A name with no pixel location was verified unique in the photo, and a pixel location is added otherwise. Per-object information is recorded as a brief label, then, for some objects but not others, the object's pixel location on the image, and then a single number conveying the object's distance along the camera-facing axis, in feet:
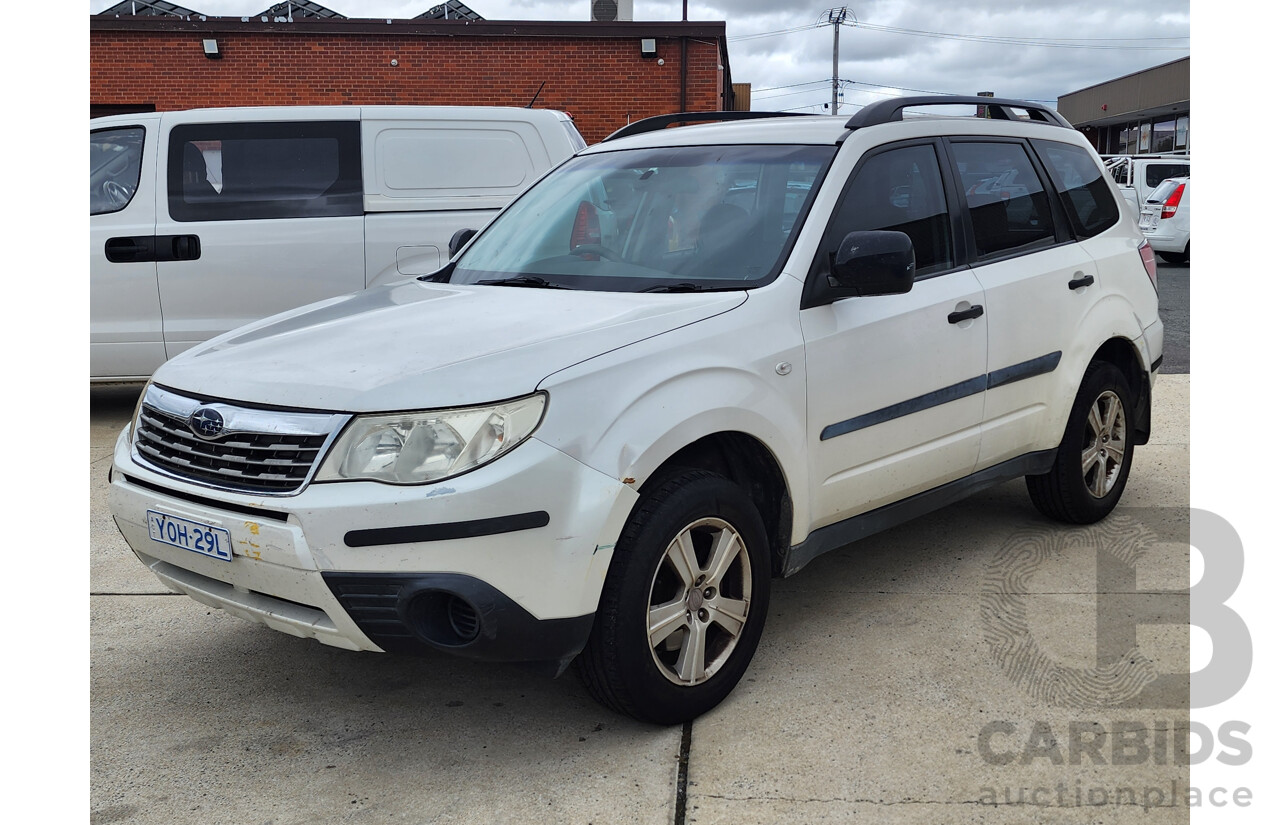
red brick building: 63.36
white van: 23.73
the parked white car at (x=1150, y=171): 66.03
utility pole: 184.24
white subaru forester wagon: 9.16
